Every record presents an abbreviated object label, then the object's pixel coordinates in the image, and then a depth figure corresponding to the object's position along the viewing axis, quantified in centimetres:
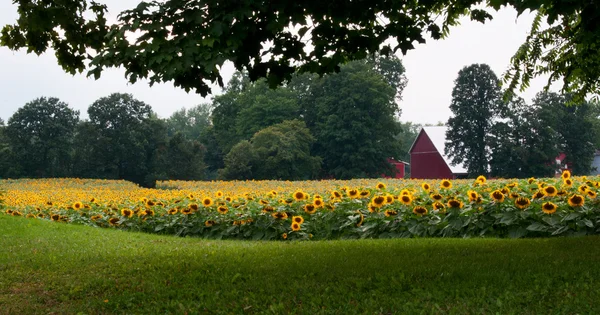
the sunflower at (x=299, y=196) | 1195
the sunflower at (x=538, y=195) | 993
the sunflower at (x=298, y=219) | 1098
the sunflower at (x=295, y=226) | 1091
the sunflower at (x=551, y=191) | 979
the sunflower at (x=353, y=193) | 1141
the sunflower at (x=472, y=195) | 1009
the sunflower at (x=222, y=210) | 1231
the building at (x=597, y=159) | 6442
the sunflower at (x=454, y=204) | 1010
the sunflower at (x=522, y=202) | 980
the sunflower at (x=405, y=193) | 1053
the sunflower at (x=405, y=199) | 1037
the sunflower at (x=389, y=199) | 1078
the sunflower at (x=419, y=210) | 1034
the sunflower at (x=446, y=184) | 1102
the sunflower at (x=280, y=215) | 1148
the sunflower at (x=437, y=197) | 1047
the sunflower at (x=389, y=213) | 1055
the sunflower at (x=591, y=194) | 977
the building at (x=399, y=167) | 4978
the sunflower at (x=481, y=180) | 1139
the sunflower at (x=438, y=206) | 1055
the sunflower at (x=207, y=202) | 1278
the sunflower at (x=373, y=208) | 1084
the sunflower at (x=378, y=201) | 1077
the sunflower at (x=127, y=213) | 1351
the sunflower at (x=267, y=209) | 1170
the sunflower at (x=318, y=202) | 1143
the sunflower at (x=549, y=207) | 945
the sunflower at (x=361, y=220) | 1091
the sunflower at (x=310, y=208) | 1148
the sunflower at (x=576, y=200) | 941
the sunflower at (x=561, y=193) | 1005
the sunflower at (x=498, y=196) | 984
